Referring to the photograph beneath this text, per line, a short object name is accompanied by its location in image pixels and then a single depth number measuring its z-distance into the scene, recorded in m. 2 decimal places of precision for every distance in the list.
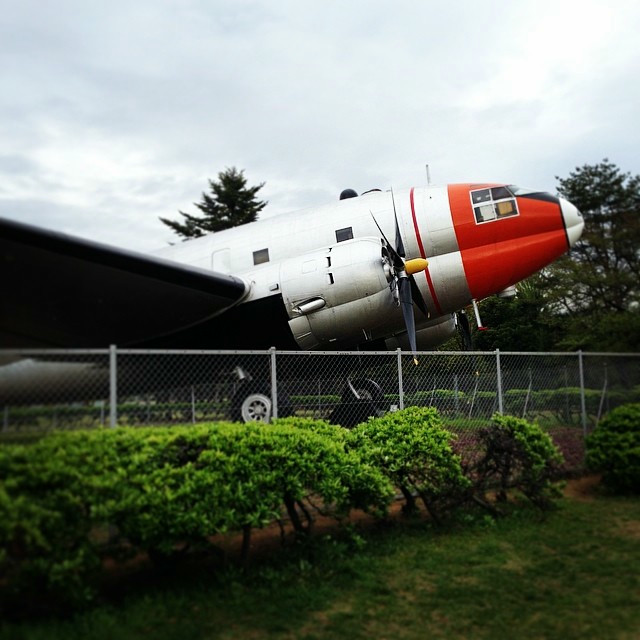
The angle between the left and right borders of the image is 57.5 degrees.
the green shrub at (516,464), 6.91
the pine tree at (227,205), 47.44
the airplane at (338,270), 9.11
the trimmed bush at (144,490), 4.01
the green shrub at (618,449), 7.46
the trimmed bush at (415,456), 6.39
